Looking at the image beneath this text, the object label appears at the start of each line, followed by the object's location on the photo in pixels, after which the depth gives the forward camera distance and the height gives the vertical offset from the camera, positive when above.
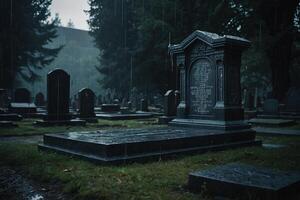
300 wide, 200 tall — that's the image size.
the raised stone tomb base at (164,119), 16.10 -0.83
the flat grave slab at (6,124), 13.13 -0.91
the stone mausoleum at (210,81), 9.28 +0.68
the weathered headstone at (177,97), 17.45 +0.32
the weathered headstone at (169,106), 16.80 -0.18
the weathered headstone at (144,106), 24.68 -0.27
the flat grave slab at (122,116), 18.47 -0.80
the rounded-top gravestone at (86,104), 16.50 -0.09
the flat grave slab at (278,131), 11.17 -1.04
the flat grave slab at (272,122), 14.35 -0.87
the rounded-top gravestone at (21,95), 21.73 +0.44
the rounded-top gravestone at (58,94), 14.13 +0.36
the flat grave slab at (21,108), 19.19 -0.37
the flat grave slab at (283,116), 17.17 -0.70
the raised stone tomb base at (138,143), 6.27 -0.90
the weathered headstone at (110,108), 23.55 -0.42
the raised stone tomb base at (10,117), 15.71 -0.76
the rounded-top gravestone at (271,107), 17.69 -0.21
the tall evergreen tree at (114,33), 35.69 +7.87
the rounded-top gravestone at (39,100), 28.46 +0.18
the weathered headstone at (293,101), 21.30 +0.16
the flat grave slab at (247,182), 3.72 -0.98
